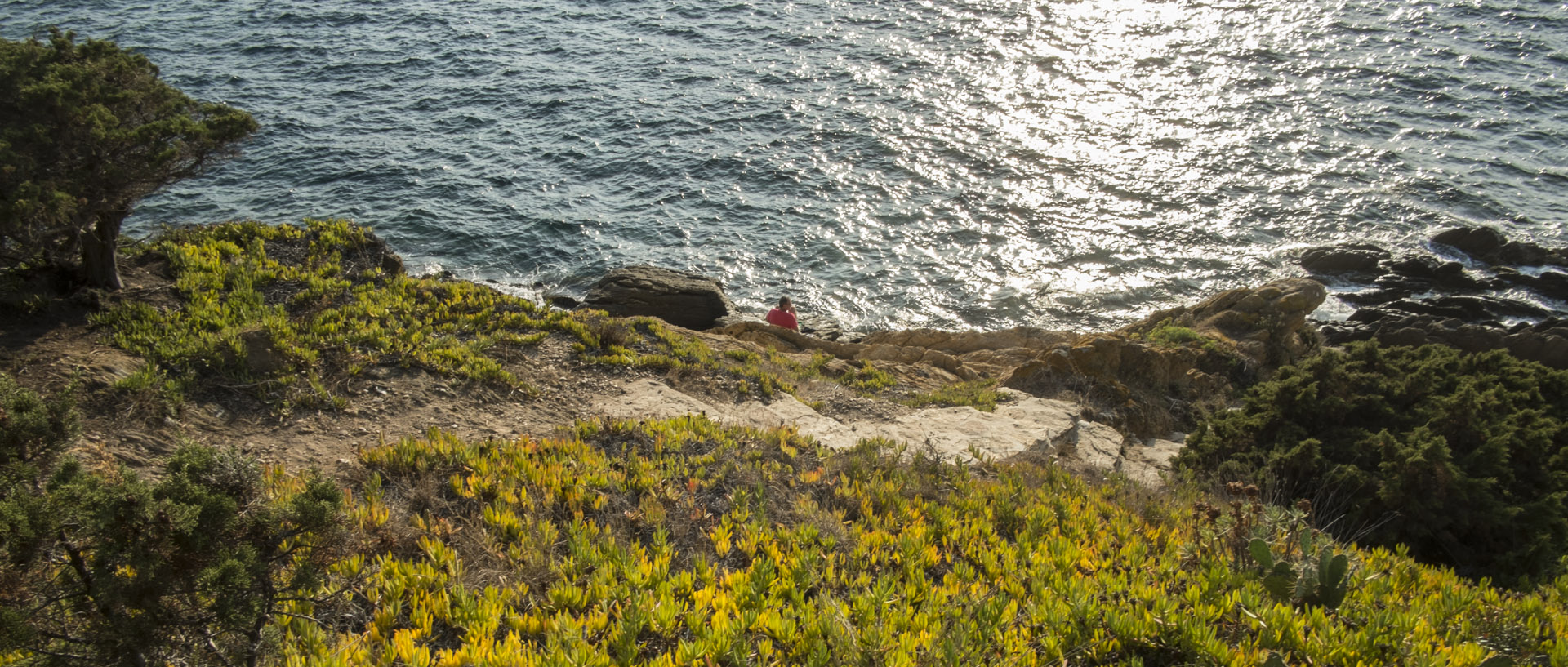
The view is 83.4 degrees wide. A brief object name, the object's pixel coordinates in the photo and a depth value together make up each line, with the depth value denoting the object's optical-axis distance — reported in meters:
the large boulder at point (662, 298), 17.55
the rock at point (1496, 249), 19.84
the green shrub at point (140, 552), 3.84
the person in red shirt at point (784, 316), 16.54
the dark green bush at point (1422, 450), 8.55
